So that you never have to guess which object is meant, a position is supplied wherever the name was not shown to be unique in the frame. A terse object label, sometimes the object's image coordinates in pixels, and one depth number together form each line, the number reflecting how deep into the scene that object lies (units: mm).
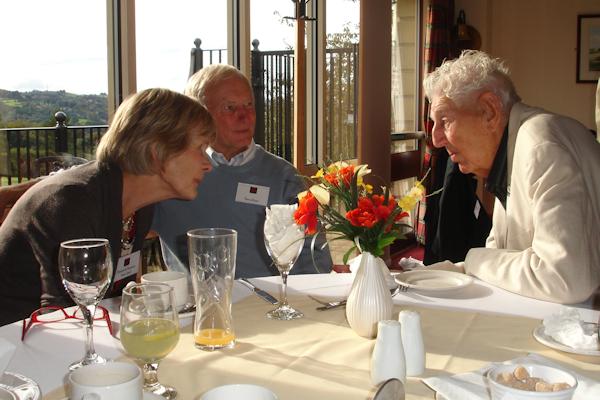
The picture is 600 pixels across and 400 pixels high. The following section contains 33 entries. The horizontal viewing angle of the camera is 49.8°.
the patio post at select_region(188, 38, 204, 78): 3611
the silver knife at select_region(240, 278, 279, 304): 1501
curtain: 5934
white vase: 1257
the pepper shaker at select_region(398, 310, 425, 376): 1064
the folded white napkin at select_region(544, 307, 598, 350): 1155
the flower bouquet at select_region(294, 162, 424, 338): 1255
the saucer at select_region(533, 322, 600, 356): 1136
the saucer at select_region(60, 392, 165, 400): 862
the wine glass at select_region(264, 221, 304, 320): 1418
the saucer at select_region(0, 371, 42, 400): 871
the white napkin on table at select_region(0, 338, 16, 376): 945
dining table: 1038
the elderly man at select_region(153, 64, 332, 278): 2355
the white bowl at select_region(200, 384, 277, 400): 799
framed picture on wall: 6398
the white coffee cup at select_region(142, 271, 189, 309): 1386
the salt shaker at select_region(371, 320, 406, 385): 1003
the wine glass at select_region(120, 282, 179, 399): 972
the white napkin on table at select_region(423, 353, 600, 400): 938
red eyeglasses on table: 1287
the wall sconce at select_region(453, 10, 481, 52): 6469
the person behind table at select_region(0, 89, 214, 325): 1604
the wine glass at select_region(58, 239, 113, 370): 1104
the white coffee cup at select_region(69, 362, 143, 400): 738
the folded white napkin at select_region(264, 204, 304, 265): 1433
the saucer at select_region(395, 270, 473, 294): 1565
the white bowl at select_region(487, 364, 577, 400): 768
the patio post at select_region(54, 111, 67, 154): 2970
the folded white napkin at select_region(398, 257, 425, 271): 1865
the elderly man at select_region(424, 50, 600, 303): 1532
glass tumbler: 1214
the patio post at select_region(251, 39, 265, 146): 4180
